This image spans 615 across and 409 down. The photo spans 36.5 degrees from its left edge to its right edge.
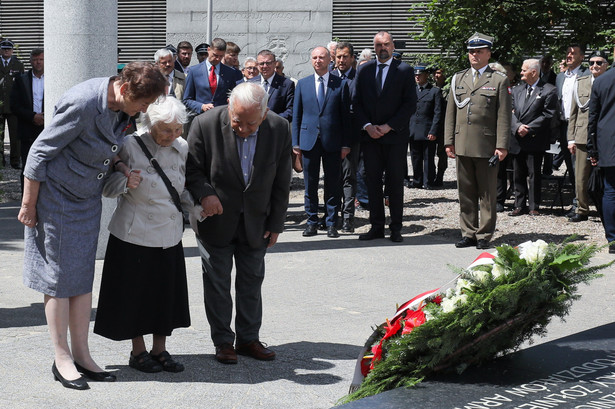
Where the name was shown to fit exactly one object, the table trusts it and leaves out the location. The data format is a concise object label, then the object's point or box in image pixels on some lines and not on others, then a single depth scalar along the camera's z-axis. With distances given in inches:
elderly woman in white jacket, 220.1
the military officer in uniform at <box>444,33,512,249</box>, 404.8
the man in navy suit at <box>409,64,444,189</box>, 613.3
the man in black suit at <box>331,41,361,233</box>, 450.3
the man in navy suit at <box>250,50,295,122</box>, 449.4
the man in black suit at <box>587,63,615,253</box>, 394.3
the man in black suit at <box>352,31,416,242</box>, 419.8
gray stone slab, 146.8
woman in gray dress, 205.2
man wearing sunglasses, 476.4
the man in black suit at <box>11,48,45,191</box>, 553.0
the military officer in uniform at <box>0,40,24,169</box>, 674.8
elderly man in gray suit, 233.1
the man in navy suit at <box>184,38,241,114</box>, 449.1
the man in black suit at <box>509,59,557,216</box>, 500.1
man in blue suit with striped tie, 431.8
